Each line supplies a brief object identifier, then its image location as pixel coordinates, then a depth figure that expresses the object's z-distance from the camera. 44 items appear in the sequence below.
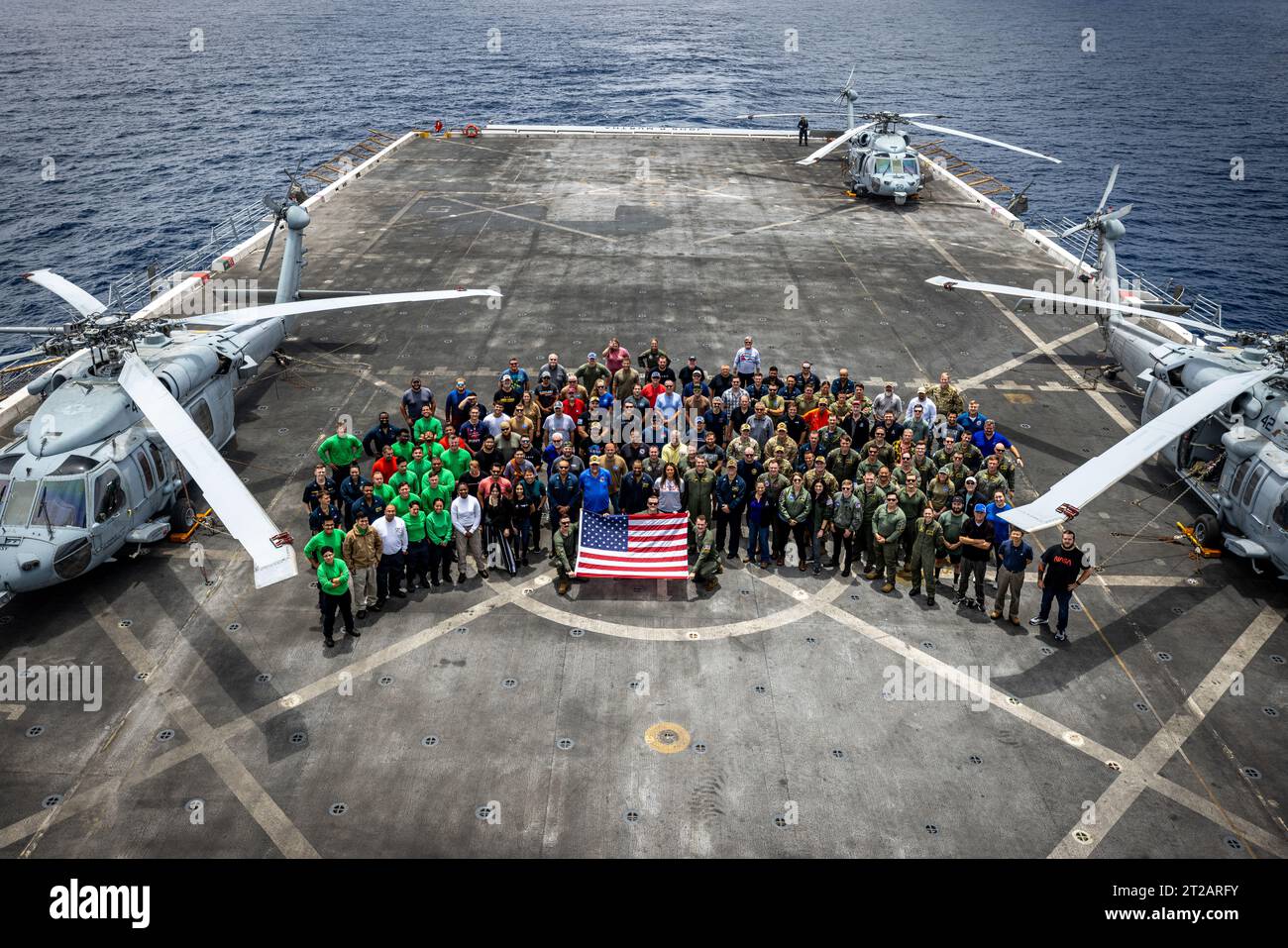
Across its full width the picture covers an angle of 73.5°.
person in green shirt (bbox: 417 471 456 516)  16.61
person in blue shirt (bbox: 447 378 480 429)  20.38
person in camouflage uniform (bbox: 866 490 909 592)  16.48
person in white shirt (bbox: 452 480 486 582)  16.52
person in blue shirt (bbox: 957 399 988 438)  19.27
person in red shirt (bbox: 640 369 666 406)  20.39
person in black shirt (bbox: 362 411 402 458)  18.94
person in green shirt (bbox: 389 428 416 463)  17.77
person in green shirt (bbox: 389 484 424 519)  16.11
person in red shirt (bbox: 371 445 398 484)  17.38
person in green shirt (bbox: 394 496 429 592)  15.90
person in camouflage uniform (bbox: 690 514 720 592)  16.98
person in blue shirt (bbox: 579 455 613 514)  17.19
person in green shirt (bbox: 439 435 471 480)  17.52
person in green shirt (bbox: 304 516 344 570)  15.07
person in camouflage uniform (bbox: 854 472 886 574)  16.70
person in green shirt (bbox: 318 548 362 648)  14.75
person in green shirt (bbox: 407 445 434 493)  16.80
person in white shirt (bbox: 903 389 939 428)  19.83
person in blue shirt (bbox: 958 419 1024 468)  18.20
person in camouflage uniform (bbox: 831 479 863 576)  16.73
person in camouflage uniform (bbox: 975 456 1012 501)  16.80
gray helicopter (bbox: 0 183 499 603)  15.23
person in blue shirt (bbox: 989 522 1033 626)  15.52
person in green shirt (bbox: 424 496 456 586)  16.19
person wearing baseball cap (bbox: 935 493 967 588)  16.33
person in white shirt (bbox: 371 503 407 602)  15.79
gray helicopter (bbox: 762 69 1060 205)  41.34
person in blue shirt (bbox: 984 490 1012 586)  15.98
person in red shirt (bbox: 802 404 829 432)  19.73
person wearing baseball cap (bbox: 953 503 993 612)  15.92
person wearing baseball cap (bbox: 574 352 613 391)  21.56
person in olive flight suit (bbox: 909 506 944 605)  16.12
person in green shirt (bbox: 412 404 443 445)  18.50
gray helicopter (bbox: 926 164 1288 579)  15.17
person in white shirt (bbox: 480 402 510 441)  18.95
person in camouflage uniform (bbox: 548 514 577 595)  16.62
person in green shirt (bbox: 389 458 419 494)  16.59
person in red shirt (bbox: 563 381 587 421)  19.58
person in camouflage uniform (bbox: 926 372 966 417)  20.41
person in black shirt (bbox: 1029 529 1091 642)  15.18
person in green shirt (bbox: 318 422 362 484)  18.27
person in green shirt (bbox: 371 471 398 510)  16.17
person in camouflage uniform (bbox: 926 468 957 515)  16.86
